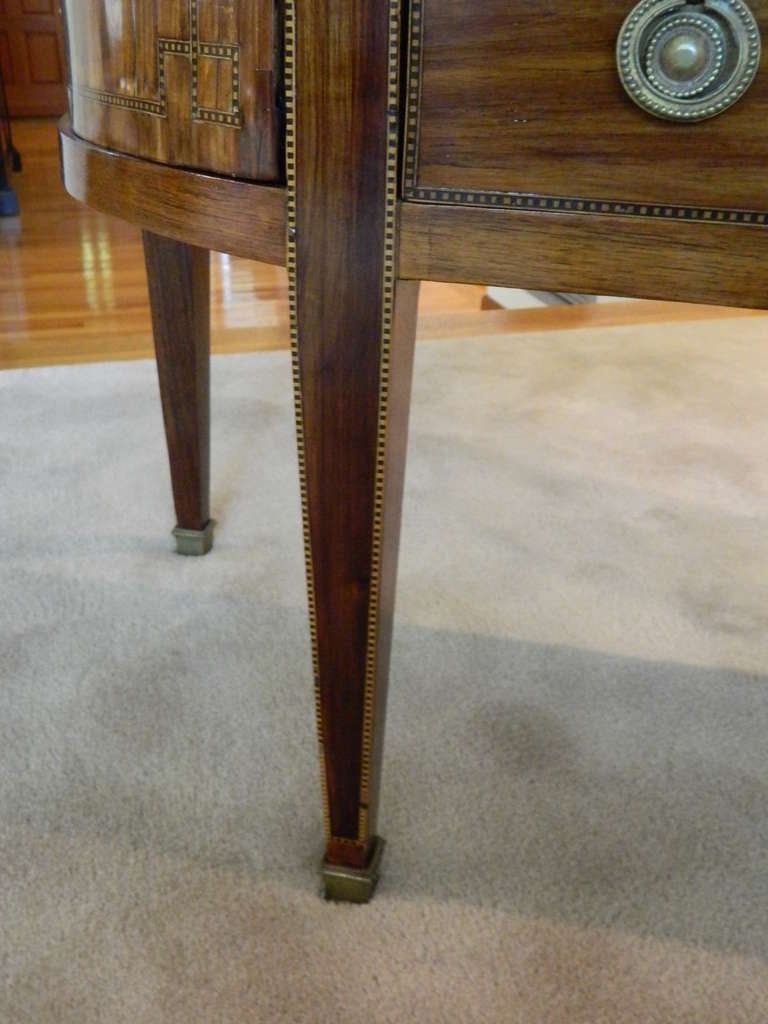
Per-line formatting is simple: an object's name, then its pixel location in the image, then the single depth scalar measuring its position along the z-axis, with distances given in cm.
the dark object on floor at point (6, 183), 284
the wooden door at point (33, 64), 499
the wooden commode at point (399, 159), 39
